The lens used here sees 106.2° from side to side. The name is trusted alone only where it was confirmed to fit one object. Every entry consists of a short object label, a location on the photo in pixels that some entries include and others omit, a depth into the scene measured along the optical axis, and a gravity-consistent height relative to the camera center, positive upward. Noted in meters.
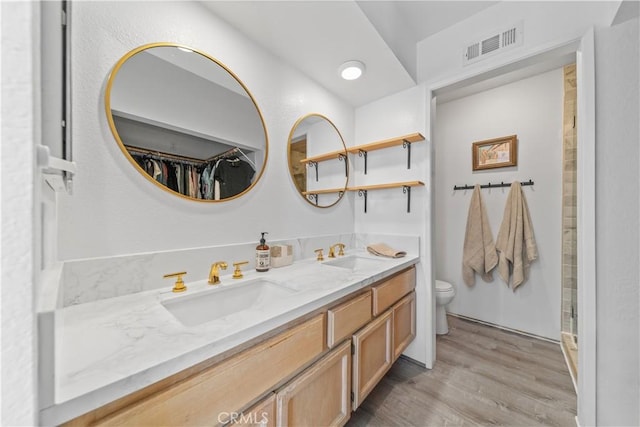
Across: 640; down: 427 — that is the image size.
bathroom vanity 0.49 -0.39
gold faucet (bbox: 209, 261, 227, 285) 1.06 -0.28
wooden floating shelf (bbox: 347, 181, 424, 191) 1.75 +0.21
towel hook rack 2.24 +0.28
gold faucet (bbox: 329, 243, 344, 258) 1.71 -0.27
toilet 2.18 -0.82
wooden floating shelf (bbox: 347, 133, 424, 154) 1.73 +0.54
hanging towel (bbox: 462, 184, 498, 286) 2.36 -0.34
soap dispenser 1.27 -0.24
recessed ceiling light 1.55 +0.95
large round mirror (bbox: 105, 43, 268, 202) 0.94 +0.41
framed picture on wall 2.29 +0.60
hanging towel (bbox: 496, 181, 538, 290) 2.19 -0.26
